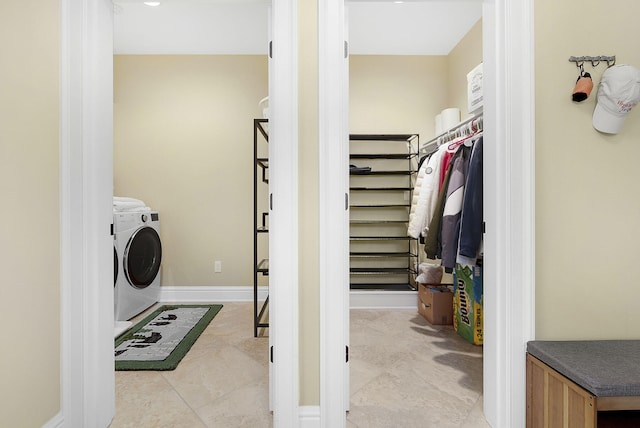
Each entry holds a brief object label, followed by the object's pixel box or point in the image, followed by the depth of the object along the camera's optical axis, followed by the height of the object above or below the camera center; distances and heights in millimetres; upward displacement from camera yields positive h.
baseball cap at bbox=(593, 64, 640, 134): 1250 +493
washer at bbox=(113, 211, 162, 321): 2553 -420
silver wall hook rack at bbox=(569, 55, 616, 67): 1314 +678
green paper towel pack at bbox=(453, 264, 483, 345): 2160 -677
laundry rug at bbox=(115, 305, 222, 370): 1959 -949
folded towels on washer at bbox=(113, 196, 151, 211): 2657 +102
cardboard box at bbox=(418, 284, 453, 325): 2631 -831
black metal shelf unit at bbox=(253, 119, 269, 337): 3186 +107
